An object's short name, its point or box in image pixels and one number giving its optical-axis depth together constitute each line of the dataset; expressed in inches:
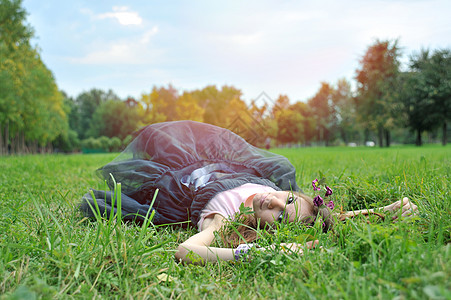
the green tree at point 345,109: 1195.3
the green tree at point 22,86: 745.0
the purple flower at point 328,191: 84.0
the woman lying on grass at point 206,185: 81.9
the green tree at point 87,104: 2353.1
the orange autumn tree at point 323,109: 1833.2
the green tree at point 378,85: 1015.6
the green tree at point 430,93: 984.9
